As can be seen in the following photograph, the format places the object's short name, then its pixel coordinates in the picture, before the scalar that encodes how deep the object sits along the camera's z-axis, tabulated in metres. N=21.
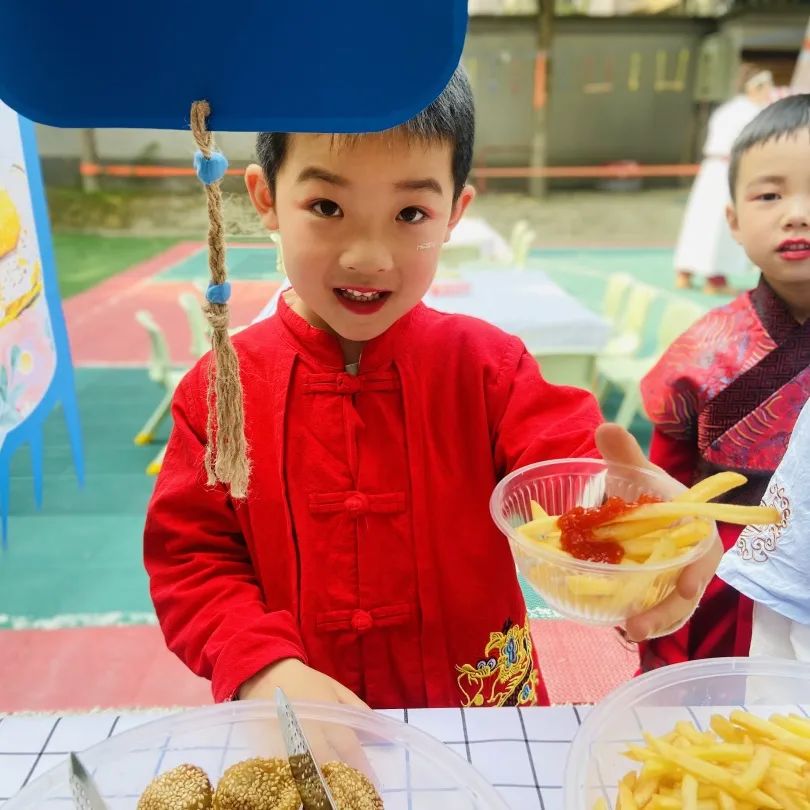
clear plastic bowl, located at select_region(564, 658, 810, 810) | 0.69
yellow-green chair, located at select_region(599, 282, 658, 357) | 3.29
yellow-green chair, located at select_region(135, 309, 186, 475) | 3.28
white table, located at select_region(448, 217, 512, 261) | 4.43
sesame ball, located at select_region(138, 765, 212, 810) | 0.63
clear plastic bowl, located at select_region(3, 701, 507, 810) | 0.65
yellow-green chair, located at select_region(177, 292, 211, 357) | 3.00
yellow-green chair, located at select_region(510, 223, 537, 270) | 4.69
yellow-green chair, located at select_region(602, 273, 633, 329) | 3.65
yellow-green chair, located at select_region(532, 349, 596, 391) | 2.85
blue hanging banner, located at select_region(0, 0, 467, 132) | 0.57
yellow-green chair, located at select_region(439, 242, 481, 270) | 4.13
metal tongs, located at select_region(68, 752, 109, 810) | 0.58
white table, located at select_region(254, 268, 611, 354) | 2.75
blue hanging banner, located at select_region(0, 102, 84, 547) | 1.10
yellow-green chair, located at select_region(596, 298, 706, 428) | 2.38
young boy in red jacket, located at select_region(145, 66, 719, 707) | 0.96
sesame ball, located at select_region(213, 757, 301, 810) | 0.63
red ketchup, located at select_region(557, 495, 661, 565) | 0.71
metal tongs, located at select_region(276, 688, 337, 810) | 0.58
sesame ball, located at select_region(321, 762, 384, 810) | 0.61
